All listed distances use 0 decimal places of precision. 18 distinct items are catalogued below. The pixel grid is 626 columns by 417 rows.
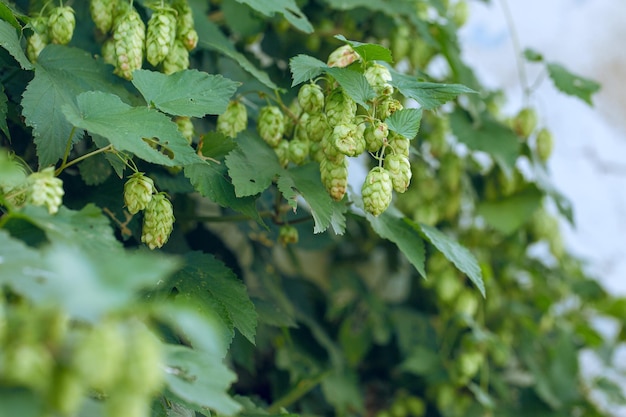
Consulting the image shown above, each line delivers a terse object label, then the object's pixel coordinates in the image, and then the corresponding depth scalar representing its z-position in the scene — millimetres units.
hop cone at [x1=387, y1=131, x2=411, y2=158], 1050
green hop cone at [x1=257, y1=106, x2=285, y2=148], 1128
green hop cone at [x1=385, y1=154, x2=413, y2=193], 1041
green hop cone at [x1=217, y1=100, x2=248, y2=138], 1138
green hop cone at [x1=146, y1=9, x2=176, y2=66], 1097
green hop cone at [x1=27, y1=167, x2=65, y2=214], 933
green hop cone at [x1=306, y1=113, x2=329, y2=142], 1078
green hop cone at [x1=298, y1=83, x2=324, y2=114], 1078
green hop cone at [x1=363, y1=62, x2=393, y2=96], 1063
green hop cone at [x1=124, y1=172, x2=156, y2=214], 1034
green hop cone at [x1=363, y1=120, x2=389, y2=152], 1042
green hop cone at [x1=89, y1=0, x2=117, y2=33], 1128
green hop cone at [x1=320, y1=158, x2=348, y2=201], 1067
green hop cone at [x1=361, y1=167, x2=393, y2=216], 1036
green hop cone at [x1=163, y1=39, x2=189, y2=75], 1118
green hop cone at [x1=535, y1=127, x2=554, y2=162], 1493
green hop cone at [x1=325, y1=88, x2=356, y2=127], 1053
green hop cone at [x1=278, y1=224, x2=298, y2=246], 1192
